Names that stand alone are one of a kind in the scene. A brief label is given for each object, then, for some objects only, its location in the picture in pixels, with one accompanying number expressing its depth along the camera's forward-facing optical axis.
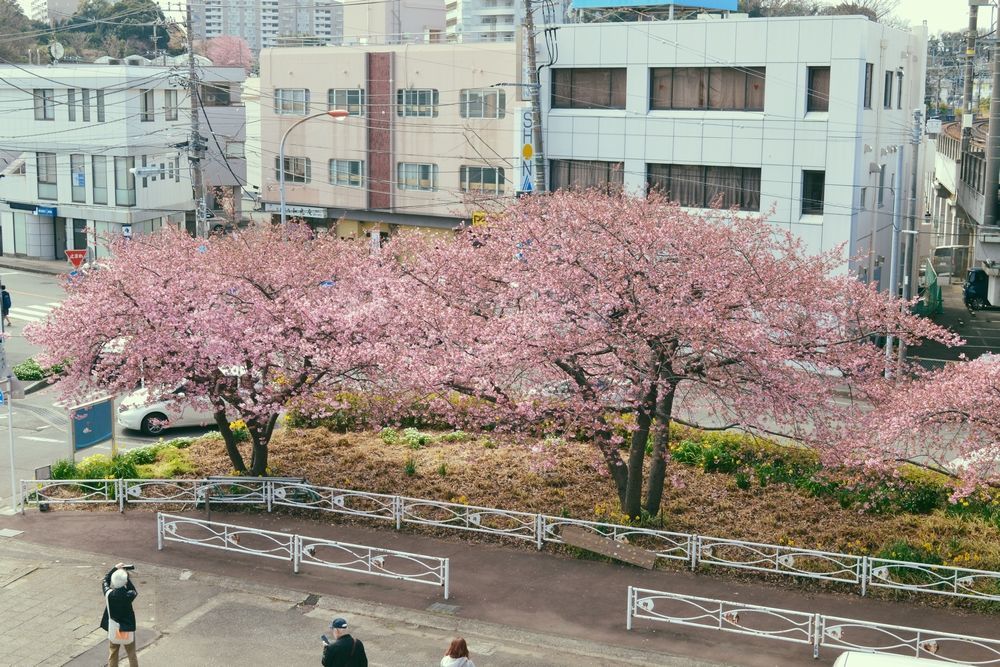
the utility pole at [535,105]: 35.06
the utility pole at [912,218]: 34.81
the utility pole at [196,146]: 36.75
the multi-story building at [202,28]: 177.31
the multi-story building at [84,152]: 54.12
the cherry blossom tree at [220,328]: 20.48
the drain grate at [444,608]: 17.05
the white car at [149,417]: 29.06
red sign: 37.47
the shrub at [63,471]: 23.34
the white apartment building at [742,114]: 36.59
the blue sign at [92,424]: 23.58
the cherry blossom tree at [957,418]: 16.22
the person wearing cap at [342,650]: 13.35
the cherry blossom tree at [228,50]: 125.47
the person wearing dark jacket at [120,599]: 14.62
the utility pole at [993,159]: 41.72
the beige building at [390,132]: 48.25
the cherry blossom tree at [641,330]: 17.97
